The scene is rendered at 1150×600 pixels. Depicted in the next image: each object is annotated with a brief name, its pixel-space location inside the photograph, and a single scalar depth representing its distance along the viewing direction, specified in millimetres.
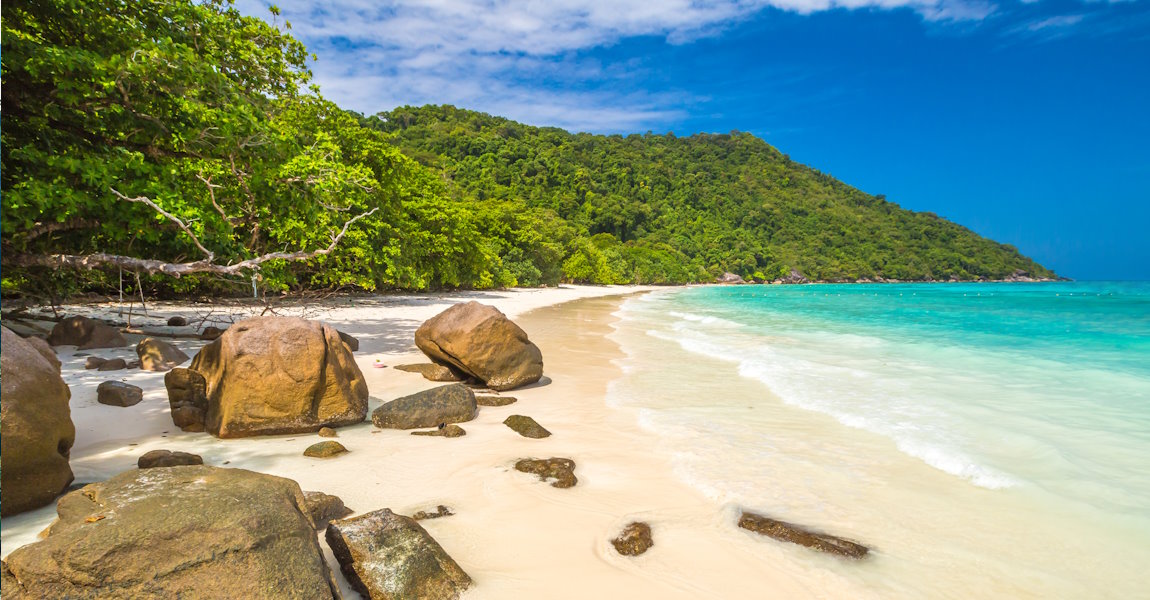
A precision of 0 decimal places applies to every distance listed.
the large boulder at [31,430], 3404
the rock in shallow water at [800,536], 3688
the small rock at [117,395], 5863
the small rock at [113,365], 7410
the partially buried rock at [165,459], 4090
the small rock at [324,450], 4836
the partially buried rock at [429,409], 5883
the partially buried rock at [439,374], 8617
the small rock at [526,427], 5777
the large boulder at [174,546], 2166
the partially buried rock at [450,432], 5664
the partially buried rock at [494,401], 7249
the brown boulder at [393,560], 2785
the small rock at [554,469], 4547
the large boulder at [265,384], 5273
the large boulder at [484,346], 8148
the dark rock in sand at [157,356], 7684
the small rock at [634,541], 3525
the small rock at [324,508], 3447
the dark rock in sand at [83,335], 8922
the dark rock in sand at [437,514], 3777
